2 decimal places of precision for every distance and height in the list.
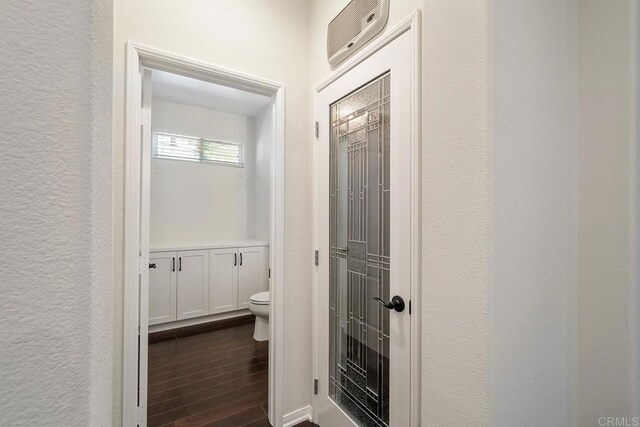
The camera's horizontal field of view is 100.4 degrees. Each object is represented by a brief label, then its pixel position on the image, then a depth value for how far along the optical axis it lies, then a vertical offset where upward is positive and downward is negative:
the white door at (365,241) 1.22 -0.14
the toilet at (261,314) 2.80 -1.05
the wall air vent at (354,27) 1.31 +1.01
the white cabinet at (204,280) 3.02 -0.82
